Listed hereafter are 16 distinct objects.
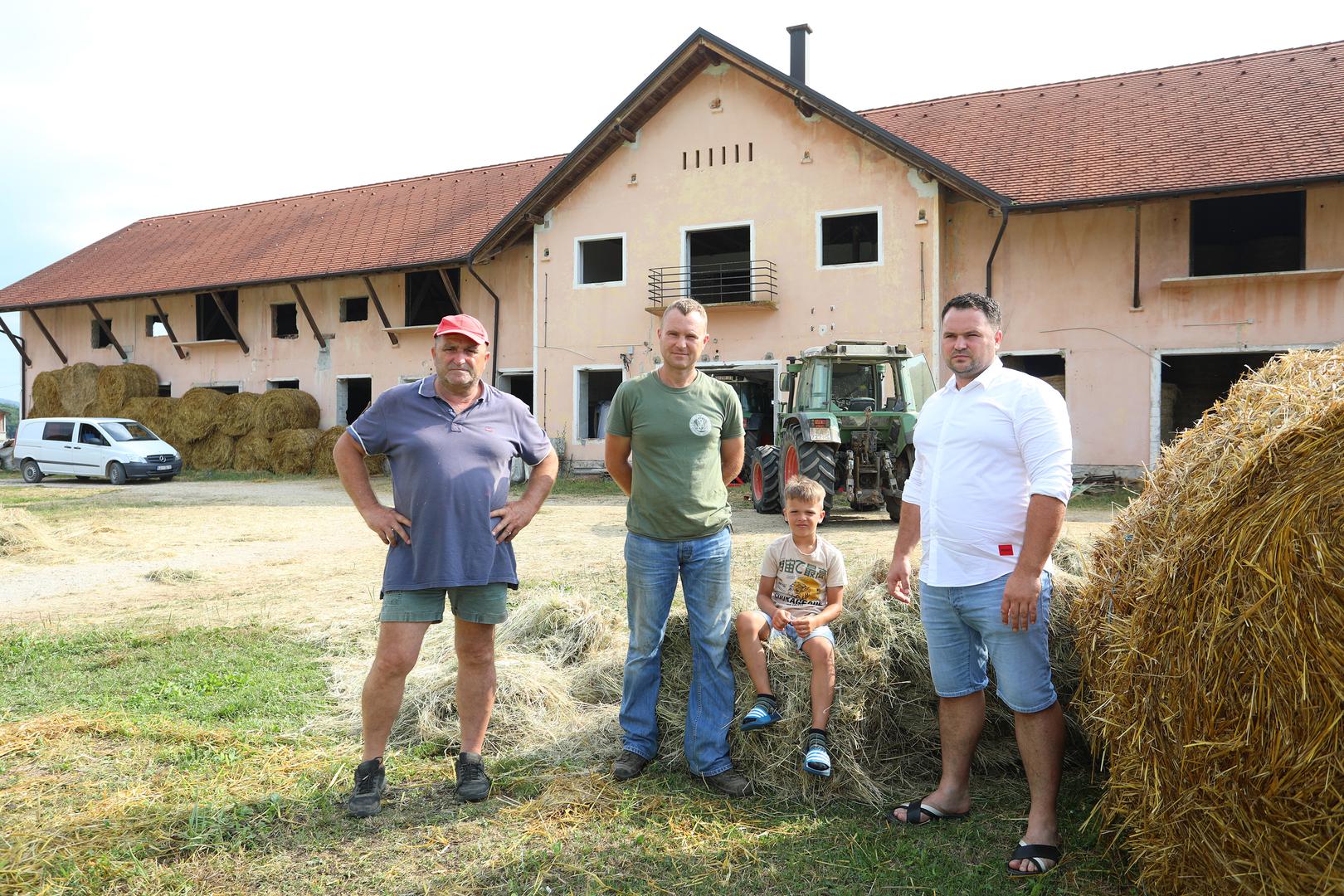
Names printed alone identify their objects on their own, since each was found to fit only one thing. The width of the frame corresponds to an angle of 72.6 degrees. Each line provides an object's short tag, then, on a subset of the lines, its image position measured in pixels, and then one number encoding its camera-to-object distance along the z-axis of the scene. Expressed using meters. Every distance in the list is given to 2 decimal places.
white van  18.80
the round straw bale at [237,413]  21.80
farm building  14.37
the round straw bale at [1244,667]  2.01
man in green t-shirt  3.46
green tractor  10.02
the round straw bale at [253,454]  21.58
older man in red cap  3.25
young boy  3.50
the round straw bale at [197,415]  22.20
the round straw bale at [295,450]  21.00
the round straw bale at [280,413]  21.42
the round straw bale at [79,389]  23.91
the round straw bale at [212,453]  22.25
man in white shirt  2.77
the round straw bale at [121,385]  23.44
